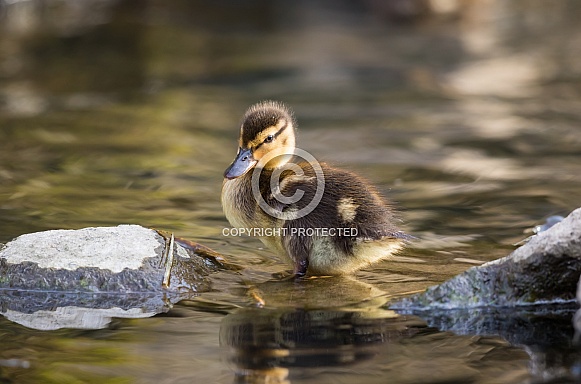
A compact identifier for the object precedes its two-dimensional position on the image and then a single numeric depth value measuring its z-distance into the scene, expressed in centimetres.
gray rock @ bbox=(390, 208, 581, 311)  859
